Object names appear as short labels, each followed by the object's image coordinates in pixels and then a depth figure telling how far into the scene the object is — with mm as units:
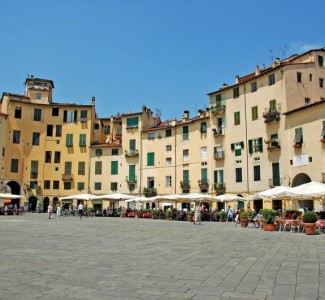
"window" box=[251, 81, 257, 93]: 41188
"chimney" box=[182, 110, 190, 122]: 53375
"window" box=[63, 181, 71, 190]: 56656
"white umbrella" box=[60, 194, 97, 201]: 45538
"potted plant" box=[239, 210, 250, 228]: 26078
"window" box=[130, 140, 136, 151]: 55500
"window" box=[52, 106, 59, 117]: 58656
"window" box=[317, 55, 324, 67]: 39531
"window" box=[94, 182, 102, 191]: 56516
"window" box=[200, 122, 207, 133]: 47719
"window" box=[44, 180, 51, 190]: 56250
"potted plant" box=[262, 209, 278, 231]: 22719
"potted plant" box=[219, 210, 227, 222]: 36125
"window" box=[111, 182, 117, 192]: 55812
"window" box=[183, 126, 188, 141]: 50350
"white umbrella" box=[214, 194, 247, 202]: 35156
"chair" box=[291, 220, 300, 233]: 21264
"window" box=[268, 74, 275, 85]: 39022
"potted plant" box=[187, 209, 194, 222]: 36812
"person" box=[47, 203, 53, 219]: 34844
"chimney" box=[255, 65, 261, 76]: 45138
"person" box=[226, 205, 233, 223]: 35562
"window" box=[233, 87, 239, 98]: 43469
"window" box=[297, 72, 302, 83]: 38156
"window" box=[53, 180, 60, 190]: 56562
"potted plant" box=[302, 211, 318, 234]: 19406
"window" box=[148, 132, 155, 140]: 54250
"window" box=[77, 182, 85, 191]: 56656
